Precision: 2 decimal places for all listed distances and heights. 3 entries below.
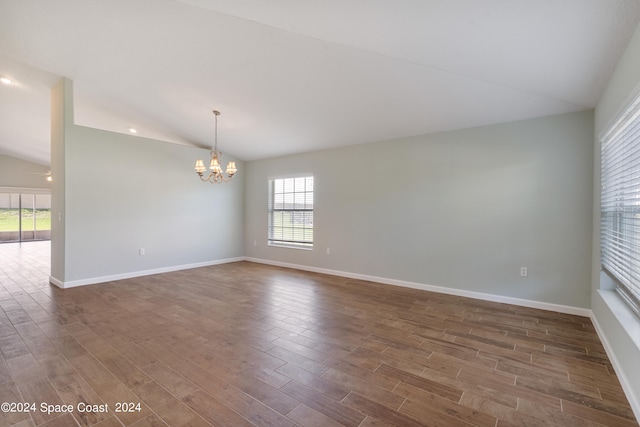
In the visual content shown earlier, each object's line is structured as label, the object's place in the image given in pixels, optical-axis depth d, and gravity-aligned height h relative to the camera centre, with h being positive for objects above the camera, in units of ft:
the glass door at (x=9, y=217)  32.96 -1.60
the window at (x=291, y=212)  19.86 -0.28
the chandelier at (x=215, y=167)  14.43 +2.06
